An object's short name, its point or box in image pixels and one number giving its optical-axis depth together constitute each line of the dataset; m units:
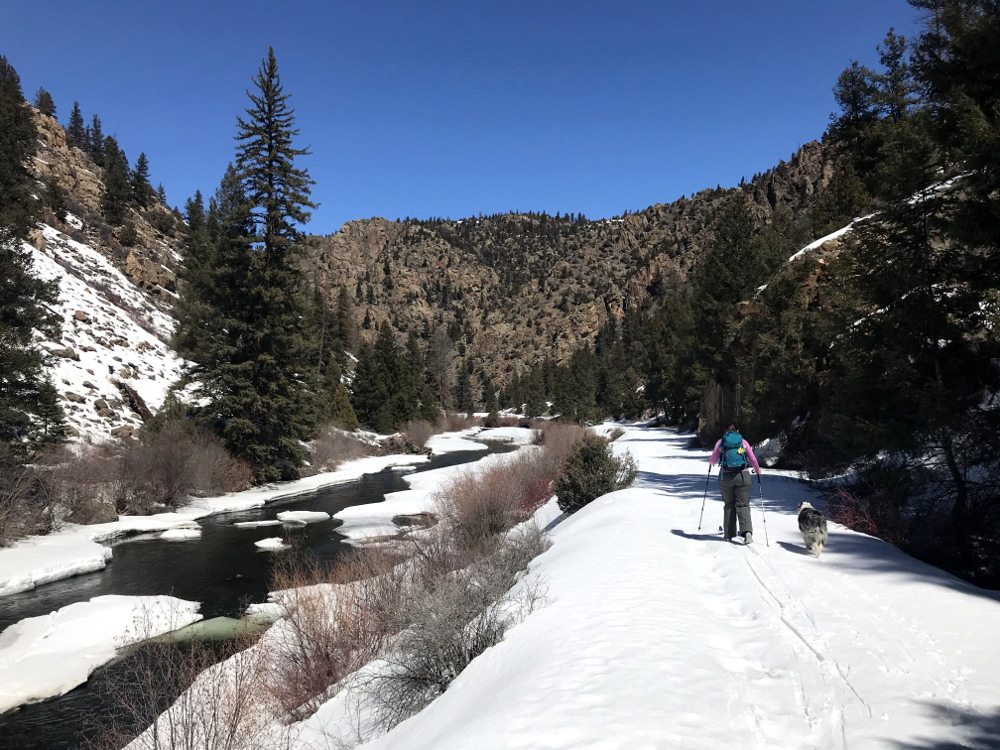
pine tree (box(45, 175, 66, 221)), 43.94
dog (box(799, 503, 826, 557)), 8.53
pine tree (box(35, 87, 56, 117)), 66.12
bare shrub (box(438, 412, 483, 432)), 73.01
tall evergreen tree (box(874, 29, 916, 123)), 28.54
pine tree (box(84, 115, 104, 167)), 76.94
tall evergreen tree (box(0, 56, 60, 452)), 18.28
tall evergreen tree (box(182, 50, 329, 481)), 27.98
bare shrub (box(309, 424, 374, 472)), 35.42
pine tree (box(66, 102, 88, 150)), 86.35
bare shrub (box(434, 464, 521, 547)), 15.24
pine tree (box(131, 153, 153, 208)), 66.44
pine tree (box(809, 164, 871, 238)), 25.41
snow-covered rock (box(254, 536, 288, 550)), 17.75
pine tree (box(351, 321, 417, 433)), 52.88
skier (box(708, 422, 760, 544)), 9.32
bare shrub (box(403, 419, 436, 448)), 50.72
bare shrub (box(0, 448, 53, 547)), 16.05
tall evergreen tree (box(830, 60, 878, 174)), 31.31
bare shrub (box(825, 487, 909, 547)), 10.00
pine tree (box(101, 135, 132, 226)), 54.34
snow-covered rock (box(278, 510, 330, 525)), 21.94
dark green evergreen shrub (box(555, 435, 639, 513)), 15.91
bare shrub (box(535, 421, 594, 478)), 24.66
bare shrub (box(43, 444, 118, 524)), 19.00
